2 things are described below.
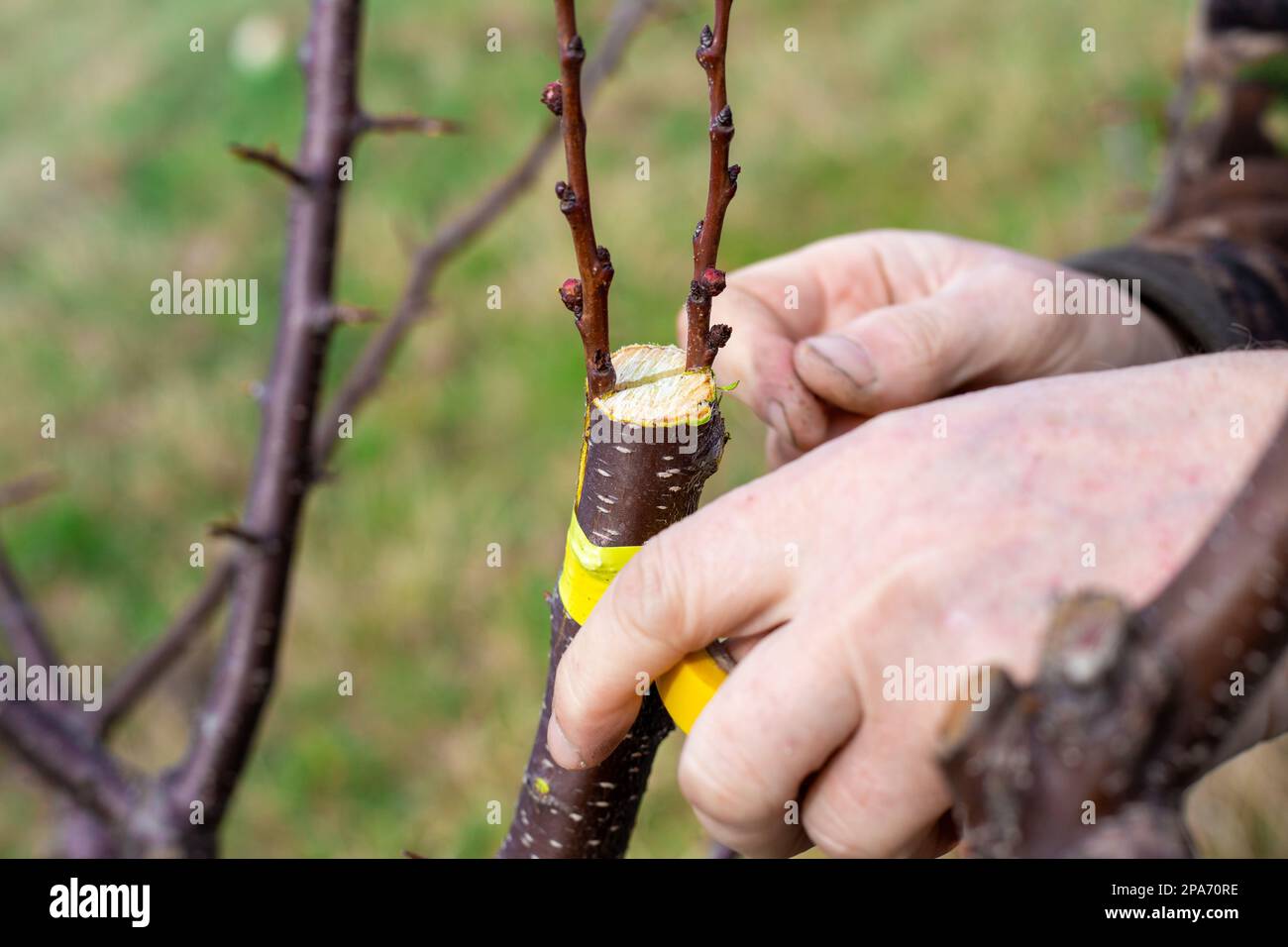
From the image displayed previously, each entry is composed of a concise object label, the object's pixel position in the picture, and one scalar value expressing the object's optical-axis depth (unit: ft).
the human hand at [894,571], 1.67
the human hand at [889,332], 1.95
